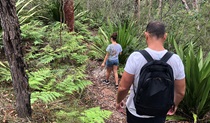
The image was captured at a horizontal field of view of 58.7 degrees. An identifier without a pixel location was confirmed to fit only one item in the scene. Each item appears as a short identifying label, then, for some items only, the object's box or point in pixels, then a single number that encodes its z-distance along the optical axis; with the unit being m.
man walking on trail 1.74
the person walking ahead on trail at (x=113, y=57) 4.35
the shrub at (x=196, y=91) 3.20
